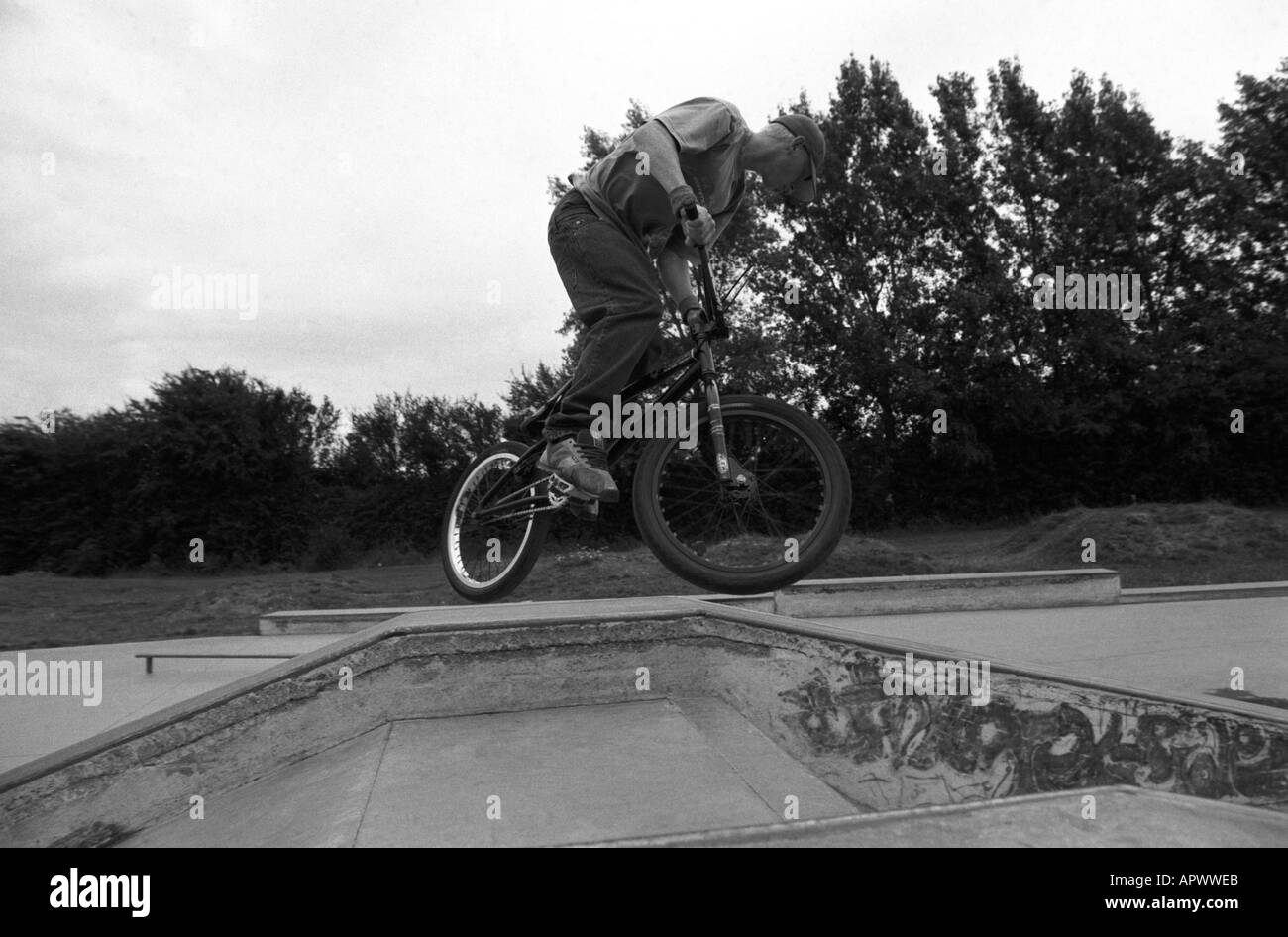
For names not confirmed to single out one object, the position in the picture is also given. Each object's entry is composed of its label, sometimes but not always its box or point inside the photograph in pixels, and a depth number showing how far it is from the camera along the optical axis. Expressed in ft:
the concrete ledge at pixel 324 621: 27.63
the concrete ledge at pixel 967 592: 30.40
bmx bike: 10.65
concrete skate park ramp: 8.05
